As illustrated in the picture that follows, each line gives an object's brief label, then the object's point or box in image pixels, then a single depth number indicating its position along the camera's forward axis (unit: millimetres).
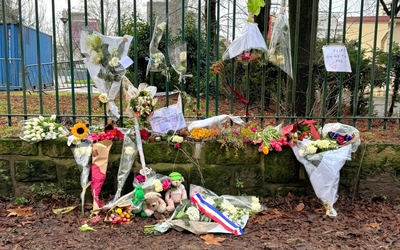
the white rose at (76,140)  3176
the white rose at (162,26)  3359
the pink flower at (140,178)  3205
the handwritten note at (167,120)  3385
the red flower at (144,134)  3328
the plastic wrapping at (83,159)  3137
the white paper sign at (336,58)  3510
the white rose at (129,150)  3201
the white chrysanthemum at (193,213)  2922
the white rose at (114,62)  3180
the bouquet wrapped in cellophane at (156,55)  3354
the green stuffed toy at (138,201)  3006
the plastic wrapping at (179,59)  3412
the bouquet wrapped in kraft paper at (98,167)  3137
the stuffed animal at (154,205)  3094
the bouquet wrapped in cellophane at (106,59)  3205
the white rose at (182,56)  3400
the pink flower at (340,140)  3326
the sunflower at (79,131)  3139
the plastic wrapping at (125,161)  3188
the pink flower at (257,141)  3361
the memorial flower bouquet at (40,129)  3236
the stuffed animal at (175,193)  3170
